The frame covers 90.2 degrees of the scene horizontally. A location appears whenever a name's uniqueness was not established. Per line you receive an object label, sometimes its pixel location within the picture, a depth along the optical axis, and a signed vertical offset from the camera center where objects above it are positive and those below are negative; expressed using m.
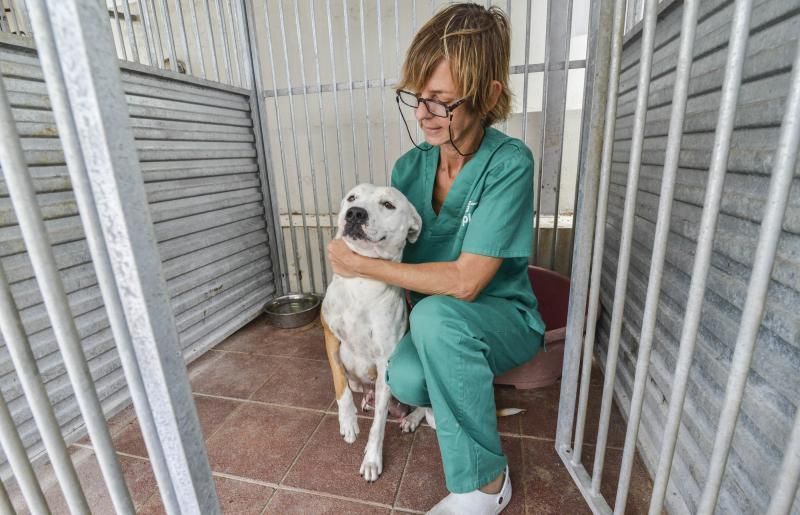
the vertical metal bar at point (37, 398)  0.53 -0.31
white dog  1.38 -0.52
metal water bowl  2.53 -0.96
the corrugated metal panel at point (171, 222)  1.39 -0.26
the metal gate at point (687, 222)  0.55 -0.15
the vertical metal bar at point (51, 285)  0.47 -0.14
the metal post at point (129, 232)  0.43 -0.08
